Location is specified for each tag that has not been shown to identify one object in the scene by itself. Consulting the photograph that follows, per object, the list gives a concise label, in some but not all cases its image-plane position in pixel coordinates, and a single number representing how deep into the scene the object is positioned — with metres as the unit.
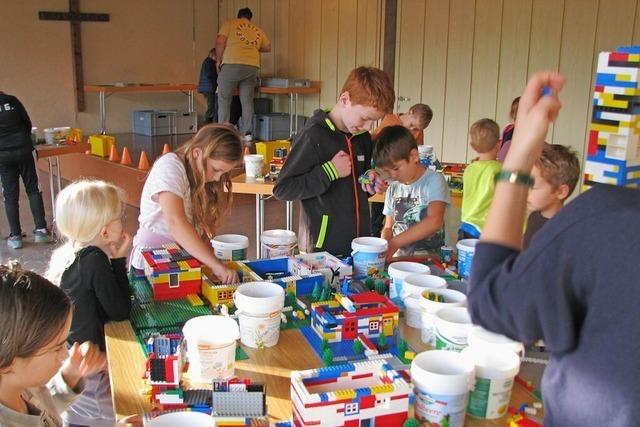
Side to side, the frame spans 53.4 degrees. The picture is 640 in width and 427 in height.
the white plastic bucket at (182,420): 1.21
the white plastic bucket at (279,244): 2.41
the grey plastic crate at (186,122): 10.70
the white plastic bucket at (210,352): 1.52
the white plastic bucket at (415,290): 1.86
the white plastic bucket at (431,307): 1.72
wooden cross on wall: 10.18
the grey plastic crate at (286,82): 9.55
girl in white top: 2.40
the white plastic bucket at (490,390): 1.40
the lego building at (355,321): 1.73
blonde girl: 1.90
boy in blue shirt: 2.67
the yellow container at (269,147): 5.01
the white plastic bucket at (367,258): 2.24
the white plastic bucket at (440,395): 1.32
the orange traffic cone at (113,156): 7.20
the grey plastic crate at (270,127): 9.83
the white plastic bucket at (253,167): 4.26
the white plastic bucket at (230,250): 2.34
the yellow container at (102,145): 7.39
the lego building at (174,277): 2.04
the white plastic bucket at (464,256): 2.25
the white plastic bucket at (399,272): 1.98
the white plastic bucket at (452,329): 1.57
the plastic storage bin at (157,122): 10.50
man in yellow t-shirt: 8.86
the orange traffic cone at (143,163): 6.61
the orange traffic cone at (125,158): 7.01
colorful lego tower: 1.44
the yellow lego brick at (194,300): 1.99
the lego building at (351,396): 1.25
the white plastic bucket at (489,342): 1.48
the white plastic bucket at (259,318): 1.69
